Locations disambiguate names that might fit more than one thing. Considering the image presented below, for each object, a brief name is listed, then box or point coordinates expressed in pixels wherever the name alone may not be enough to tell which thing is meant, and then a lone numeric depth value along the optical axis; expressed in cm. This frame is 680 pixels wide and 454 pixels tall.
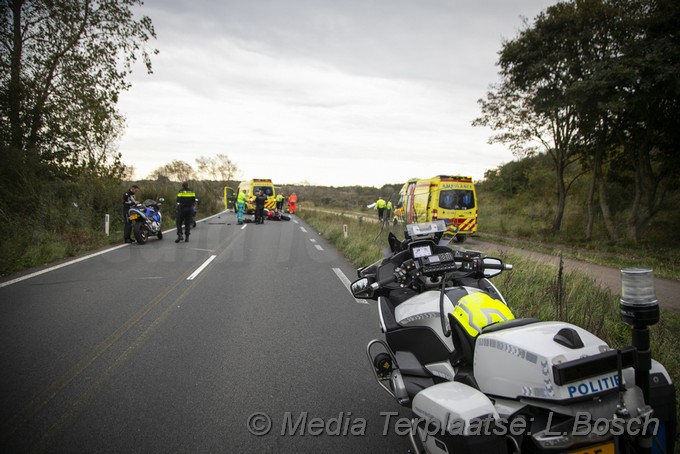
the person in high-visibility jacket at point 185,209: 1427
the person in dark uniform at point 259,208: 2381
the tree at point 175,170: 5368
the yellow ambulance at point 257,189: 2794
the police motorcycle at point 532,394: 182
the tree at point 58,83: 1411
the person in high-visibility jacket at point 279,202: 2863
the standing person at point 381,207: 2496
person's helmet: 243
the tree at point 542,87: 1587
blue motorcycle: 1338
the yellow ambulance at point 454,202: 1739
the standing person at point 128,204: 1361
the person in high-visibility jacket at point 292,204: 3912
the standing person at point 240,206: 2369
